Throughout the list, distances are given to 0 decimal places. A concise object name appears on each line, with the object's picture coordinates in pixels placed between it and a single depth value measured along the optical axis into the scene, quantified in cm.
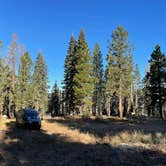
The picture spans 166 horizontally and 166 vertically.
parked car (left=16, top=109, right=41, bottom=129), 1682
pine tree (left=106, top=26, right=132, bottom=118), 2966
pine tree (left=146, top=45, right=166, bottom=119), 3032
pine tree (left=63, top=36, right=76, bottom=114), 3310
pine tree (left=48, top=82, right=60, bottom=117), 4985
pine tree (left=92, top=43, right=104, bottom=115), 4227
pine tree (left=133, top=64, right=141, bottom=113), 4893
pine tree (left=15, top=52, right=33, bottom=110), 3739
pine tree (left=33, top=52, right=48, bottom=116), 4420
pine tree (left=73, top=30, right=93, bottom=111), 3163
